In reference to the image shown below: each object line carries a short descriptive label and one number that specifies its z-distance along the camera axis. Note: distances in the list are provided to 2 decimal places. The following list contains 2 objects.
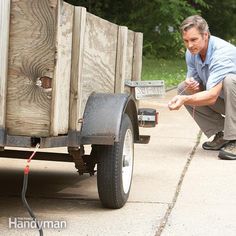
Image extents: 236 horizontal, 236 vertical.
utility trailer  4.98
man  8.22
